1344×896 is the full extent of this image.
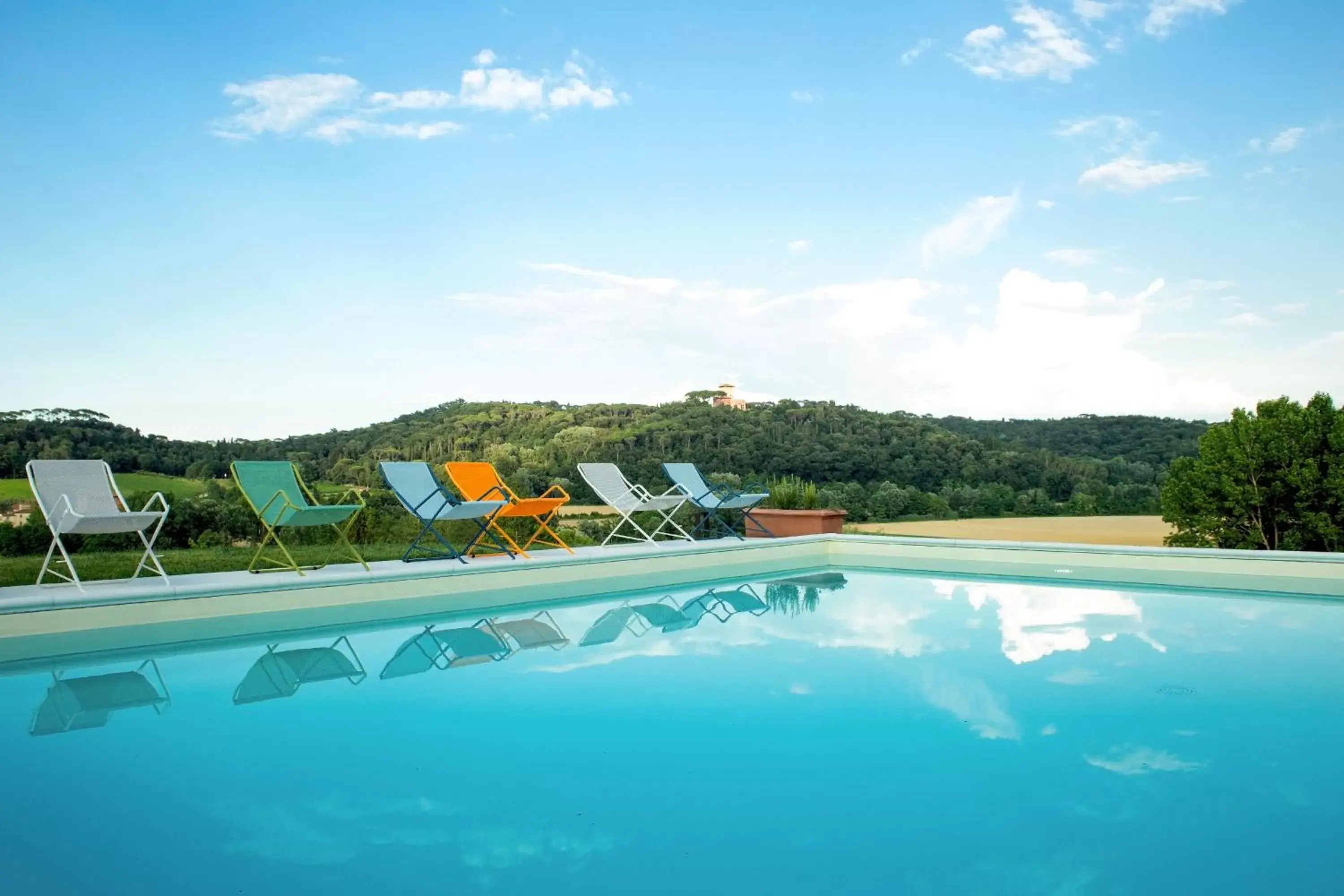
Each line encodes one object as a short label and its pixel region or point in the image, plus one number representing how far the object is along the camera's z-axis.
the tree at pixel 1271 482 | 7.59
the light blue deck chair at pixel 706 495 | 8.51
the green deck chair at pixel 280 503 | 5.62
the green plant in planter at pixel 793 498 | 10.16
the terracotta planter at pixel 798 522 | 9.74
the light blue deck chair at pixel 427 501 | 6.42
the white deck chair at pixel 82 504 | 4.88
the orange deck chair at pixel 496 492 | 6.89
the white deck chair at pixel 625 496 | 7.96
